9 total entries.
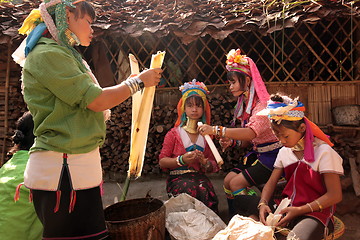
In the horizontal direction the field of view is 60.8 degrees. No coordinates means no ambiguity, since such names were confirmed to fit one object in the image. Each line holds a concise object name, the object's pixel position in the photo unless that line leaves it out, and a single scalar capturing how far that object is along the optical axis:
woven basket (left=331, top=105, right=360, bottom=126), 4.11
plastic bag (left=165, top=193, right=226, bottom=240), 2.71
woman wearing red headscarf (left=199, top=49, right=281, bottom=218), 2.95
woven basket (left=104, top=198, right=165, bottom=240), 2.32
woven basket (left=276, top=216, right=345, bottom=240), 2.25
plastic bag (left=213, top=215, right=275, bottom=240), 1.81
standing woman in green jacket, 1.70
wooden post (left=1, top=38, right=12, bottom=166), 4.76
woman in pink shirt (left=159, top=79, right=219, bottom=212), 3.22
